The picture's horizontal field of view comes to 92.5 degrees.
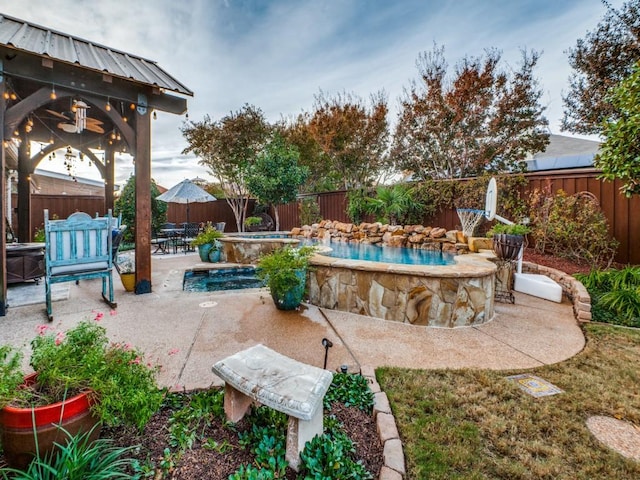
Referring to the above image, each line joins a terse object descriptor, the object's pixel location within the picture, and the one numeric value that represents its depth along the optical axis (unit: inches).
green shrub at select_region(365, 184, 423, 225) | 333.1
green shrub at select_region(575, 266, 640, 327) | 138.2
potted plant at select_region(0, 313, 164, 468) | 44.3
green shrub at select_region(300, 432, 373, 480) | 50.2
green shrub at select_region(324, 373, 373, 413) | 72.3
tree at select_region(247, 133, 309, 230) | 410.9
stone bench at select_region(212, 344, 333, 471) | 52.2
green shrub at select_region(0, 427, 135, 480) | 42.1
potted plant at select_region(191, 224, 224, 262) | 267.0
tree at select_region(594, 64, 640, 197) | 134.5
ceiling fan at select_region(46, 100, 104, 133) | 225.0
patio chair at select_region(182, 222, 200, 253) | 347.4
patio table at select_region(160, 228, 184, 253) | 342.0
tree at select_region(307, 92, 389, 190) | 496.1
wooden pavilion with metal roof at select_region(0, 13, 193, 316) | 137.0
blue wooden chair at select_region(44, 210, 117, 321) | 132.0
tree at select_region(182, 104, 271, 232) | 473.4
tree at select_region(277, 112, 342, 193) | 587.2
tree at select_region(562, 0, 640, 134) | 258.7
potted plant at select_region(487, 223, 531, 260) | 169.9
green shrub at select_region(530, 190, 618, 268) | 189.2
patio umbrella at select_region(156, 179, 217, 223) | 349.1
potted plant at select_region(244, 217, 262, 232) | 406.1
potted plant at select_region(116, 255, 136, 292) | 173.0
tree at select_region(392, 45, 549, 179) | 379.9
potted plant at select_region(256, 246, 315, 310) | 140.5
